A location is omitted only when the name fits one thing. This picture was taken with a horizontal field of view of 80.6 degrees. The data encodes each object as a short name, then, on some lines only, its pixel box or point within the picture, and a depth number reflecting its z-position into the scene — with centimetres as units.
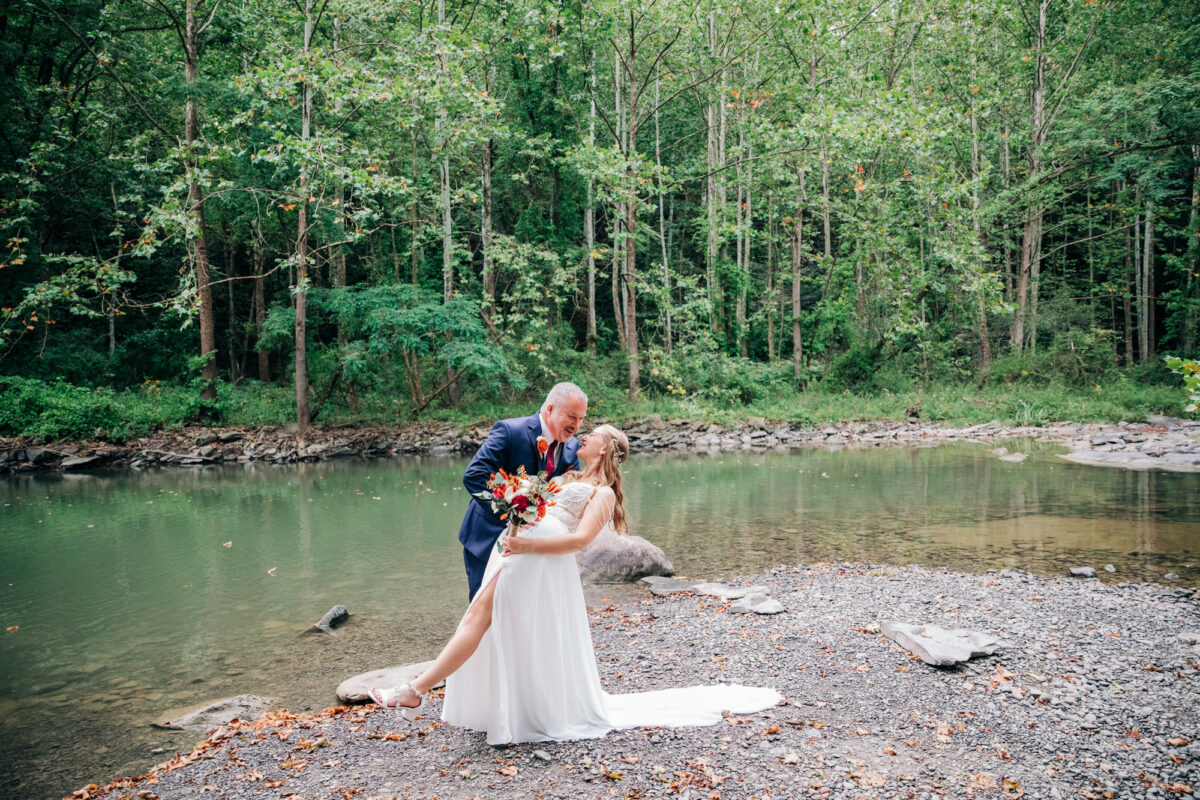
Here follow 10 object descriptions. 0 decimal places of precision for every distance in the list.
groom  441
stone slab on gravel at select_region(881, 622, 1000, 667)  527
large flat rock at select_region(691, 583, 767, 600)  768
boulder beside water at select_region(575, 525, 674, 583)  891
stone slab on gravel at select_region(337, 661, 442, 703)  538
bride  421
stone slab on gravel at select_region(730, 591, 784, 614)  691
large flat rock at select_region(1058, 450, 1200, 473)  1584
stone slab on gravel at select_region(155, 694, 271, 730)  526
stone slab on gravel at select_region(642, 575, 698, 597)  816
